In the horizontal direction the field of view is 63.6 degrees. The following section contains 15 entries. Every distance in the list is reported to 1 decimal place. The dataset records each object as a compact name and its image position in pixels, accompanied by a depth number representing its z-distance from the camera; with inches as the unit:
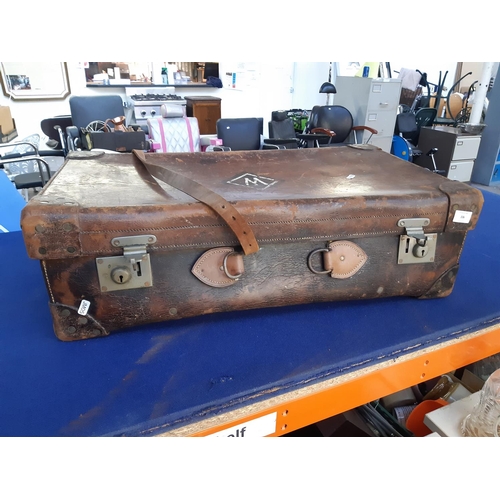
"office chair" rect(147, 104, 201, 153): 126.8
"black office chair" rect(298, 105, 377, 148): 147.3
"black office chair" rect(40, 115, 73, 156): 129.3
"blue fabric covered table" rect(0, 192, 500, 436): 24.0
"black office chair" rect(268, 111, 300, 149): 148.3
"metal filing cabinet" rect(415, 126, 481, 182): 152.4
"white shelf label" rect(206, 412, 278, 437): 24.6
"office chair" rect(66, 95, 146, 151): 139.8
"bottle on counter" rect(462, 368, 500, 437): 31.5
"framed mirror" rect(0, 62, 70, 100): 178.8
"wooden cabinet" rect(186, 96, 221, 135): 214.1
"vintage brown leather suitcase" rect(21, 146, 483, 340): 27.3
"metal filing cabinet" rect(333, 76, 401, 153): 156.2
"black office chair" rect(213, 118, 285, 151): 128.3
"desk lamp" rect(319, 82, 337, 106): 164.1
